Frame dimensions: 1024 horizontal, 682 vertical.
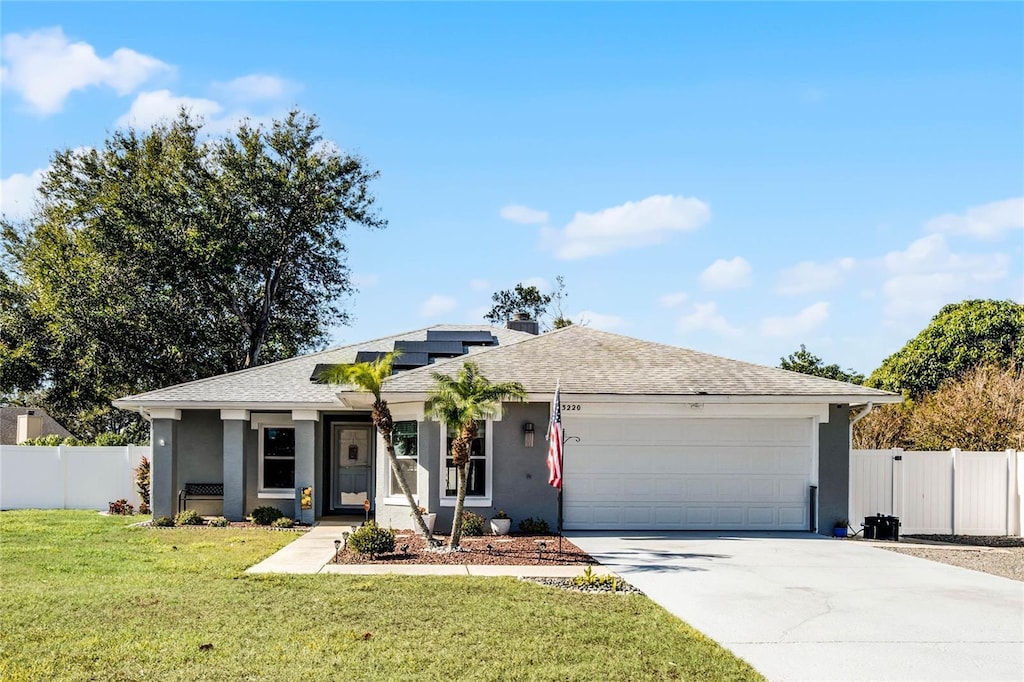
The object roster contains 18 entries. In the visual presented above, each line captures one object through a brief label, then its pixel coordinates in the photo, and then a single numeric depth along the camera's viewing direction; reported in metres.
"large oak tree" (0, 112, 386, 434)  31.33
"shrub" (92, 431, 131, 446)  26.34
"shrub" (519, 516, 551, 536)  16.92
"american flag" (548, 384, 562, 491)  13.69
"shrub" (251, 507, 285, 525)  19.45
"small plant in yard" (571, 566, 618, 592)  11.68
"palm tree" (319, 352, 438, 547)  14.24
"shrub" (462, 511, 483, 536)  16.59
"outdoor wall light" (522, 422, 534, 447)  17.34
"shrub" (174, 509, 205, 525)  19.38
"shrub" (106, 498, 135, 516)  22.55
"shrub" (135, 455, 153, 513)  22.42
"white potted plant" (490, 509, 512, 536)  16.80
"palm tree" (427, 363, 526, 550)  14.47
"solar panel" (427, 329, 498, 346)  24.09
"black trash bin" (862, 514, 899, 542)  17.53
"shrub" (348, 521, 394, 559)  14.07
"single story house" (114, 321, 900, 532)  17.33
